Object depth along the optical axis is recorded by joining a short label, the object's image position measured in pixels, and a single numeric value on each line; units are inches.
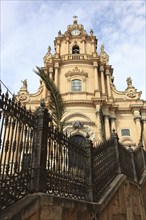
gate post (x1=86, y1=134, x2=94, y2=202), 165.1
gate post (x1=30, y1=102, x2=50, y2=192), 123.5
